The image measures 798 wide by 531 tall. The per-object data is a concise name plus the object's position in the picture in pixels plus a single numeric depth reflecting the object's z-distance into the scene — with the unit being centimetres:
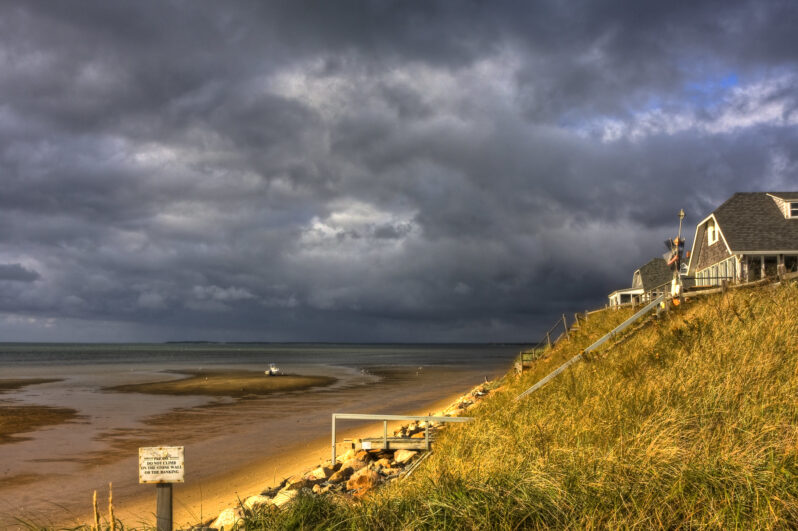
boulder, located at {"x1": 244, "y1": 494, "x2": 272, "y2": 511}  1115
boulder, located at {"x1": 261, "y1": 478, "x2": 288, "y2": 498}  1242
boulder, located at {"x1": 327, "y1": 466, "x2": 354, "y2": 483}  1359
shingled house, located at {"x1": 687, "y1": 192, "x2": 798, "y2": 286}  3106
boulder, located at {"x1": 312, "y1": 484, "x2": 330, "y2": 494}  1208
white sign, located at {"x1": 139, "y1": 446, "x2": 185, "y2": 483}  597
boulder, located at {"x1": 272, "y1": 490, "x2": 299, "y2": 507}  958
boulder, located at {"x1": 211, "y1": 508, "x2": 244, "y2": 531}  983
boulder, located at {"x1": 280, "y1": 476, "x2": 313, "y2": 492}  1248
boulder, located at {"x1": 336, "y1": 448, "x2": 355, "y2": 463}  1587
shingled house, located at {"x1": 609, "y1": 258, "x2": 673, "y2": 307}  5078
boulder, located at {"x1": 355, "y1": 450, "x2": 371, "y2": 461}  1541
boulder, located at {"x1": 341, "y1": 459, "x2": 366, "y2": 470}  1445
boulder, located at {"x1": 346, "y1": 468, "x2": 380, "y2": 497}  1159
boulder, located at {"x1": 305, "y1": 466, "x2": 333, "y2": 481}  1407
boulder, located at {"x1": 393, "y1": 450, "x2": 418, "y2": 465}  1441
